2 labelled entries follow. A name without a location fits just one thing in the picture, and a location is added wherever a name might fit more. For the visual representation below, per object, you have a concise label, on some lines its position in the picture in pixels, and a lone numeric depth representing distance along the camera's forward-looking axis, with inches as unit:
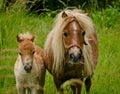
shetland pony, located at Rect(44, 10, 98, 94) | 315.4
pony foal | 320.6
